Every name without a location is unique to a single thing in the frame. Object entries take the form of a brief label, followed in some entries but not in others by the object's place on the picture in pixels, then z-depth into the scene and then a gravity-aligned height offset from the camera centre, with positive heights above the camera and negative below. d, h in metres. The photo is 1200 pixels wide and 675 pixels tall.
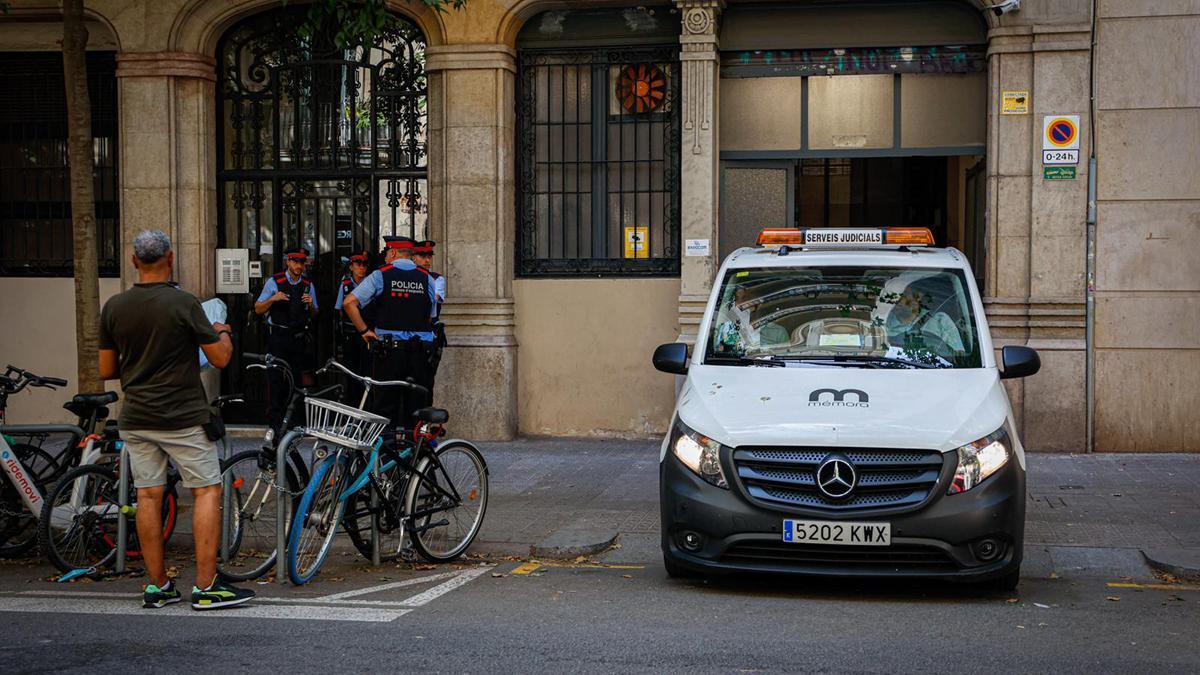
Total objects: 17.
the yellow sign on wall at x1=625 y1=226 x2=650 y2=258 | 14.38 +0.22
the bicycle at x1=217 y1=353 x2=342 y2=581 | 7.85 -1.28
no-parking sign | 13.09 +1.11
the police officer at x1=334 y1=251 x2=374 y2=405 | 13.78 -0.68
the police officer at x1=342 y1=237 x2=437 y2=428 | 11.24 -0.40
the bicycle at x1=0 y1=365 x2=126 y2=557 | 8.52 -1.16
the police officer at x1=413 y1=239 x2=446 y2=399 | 11.67 -0.20
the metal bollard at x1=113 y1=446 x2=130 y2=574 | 8.01 -1.33
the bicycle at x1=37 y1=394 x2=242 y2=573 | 8.02 -1.39
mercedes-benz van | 6.97 -0.96
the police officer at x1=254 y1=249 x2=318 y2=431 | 13.62 -0.37
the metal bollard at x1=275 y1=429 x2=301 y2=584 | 7.71 -1.32
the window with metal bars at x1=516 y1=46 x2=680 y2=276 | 14.30 +1.02
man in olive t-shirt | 6.99 -0.63
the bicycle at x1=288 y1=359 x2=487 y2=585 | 7.77 -1.27
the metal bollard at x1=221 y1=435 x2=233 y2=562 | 7.82 -1.34
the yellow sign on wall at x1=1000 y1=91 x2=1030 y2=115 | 13.20 +1.45
